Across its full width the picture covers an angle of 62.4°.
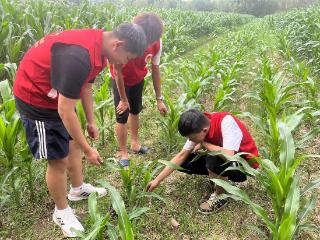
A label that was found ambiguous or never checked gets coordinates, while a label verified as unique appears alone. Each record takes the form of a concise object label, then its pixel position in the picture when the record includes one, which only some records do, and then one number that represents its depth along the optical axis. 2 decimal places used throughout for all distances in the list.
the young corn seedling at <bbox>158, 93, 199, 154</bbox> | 2.59
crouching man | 1.88
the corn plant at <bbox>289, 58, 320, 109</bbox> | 3.02
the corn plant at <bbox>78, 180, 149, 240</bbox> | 1.46
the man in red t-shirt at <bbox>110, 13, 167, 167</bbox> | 2.15
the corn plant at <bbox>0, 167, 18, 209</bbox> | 1.86
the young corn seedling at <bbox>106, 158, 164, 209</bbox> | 1.93
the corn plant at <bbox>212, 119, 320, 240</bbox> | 1.48
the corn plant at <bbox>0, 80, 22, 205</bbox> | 1.89
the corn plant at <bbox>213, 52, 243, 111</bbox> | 3.07
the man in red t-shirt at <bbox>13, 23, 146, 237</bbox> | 1.37
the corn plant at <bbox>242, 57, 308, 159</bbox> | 2.21
